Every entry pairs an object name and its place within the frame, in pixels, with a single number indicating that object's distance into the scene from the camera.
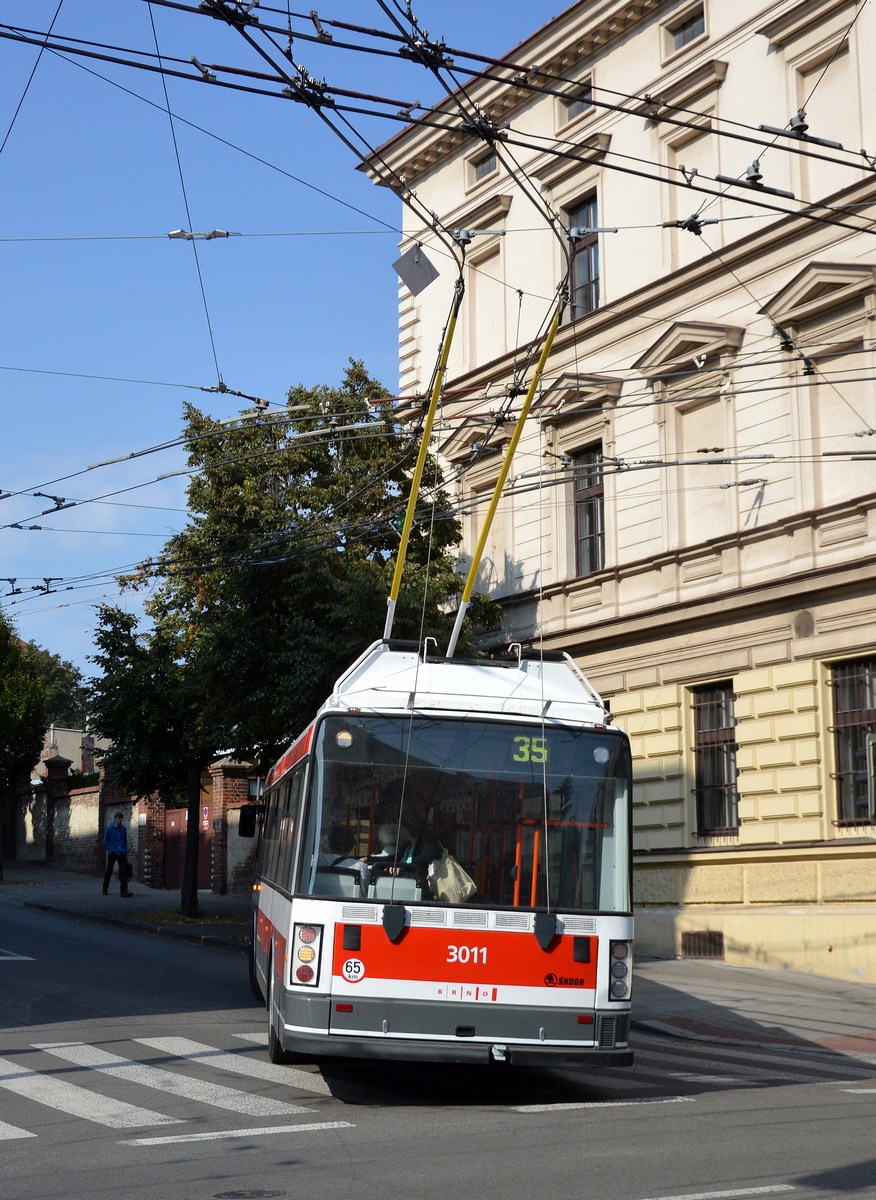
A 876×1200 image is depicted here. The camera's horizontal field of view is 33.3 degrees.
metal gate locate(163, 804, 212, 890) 34.81
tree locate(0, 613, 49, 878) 46.56
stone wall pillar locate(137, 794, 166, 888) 36.41
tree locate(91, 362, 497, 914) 21.61
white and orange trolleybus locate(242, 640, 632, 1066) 9.55
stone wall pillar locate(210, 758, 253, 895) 33.28
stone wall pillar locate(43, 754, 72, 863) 44.09
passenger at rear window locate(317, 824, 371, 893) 9.80
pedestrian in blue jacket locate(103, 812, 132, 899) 31.75
